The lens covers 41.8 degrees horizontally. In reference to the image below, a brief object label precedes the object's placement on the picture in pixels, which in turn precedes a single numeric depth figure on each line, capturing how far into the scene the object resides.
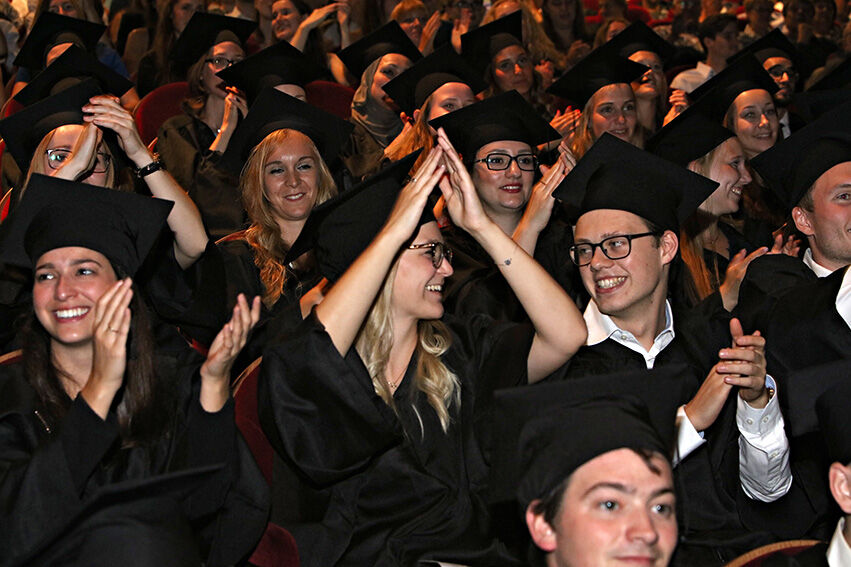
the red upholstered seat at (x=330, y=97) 7.36
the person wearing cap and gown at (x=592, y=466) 2.53
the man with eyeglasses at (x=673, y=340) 3.50
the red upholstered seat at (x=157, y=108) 6.75
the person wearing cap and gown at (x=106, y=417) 2.68
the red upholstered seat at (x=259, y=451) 3.27
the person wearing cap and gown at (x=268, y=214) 4.54
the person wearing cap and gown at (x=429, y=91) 5.95
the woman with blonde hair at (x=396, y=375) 3.38
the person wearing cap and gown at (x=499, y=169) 5.21
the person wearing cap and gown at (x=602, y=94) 6.26
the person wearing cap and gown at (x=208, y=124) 5.95
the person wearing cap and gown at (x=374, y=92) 6.71
